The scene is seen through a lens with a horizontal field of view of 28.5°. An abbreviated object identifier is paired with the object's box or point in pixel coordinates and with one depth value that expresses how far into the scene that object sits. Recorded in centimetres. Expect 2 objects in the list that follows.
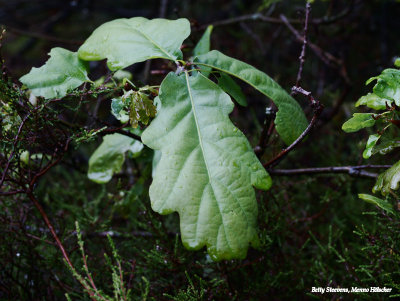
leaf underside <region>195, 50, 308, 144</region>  45
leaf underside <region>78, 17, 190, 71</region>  46
